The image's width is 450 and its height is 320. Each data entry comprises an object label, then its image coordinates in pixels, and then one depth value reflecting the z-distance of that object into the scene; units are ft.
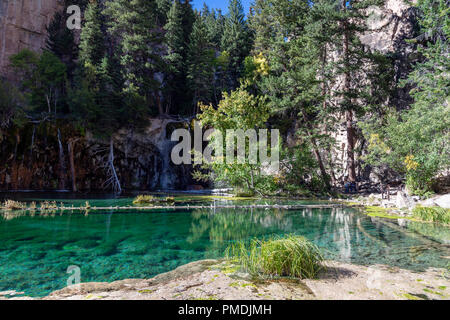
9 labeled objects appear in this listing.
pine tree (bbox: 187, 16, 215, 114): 85.87
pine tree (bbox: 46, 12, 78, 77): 94.71
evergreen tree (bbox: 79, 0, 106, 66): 82.69
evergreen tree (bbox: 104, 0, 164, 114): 78.64
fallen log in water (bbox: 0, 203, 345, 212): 34.33
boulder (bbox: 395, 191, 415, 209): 35.89
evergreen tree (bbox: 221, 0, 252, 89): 102.63
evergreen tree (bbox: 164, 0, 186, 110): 89.71
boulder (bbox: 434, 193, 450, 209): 32.89
